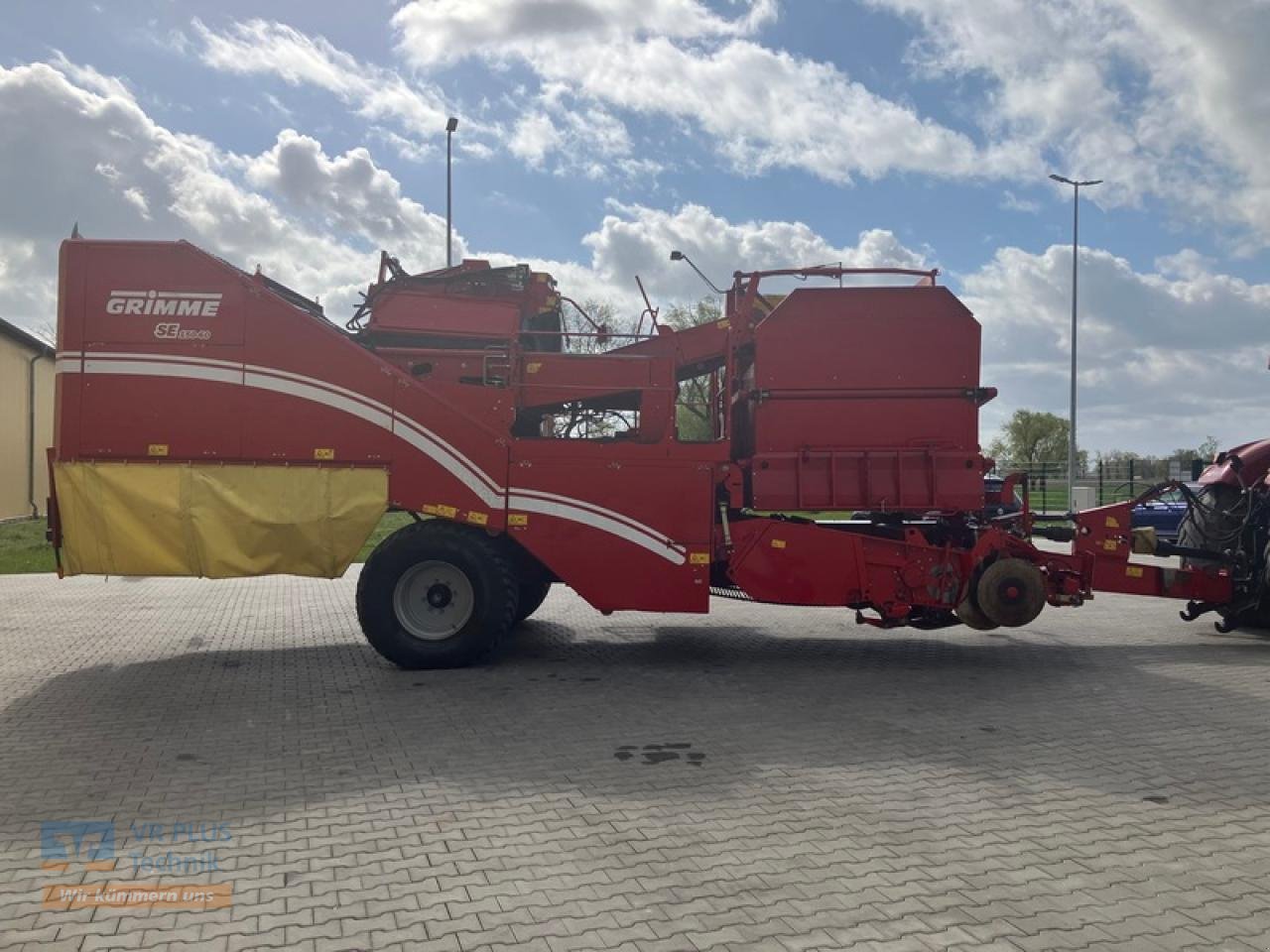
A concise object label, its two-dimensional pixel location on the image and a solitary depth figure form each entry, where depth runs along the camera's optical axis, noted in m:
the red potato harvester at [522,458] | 7.49
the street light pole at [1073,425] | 27.03
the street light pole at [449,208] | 20.94
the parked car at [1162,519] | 18.02
